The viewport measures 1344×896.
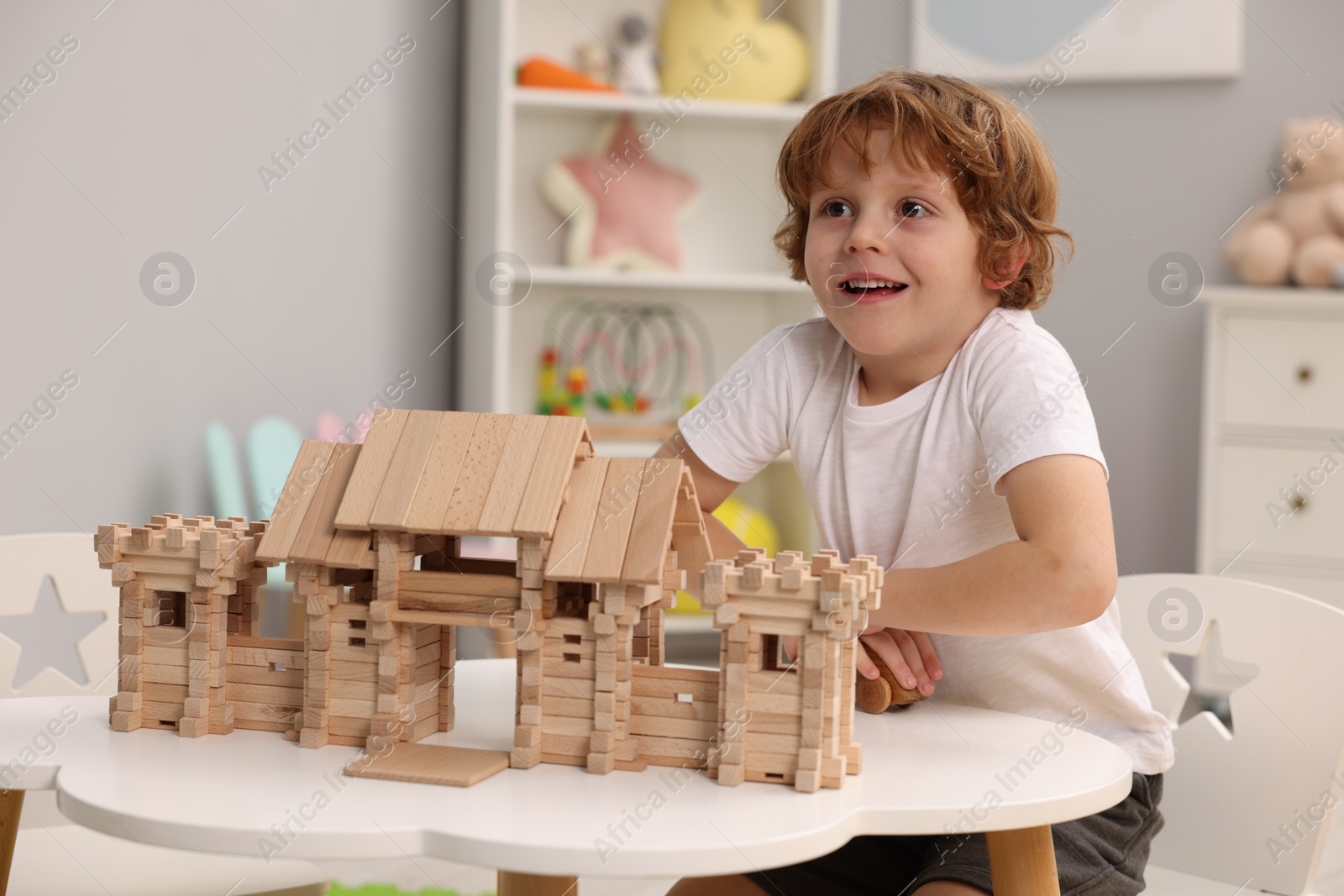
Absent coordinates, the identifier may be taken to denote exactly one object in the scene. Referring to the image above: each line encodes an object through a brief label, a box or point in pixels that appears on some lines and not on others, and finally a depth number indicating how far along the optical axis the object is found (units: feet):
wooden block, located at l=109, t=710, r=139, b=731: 5.86
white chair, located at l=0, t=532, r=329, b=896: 6.34
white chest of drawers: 11.10
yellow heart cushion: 12.28
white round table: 5.34
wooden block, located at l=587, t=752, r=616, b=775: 5.65
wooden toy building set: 5.63
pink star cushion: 12.36
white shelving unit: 11.62
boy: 6.12
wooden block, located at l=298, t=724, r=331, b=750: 5.77
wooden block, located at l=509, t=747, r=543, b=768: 5.68
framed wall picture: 12.84
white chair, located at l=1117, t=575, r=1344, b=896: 6.55
